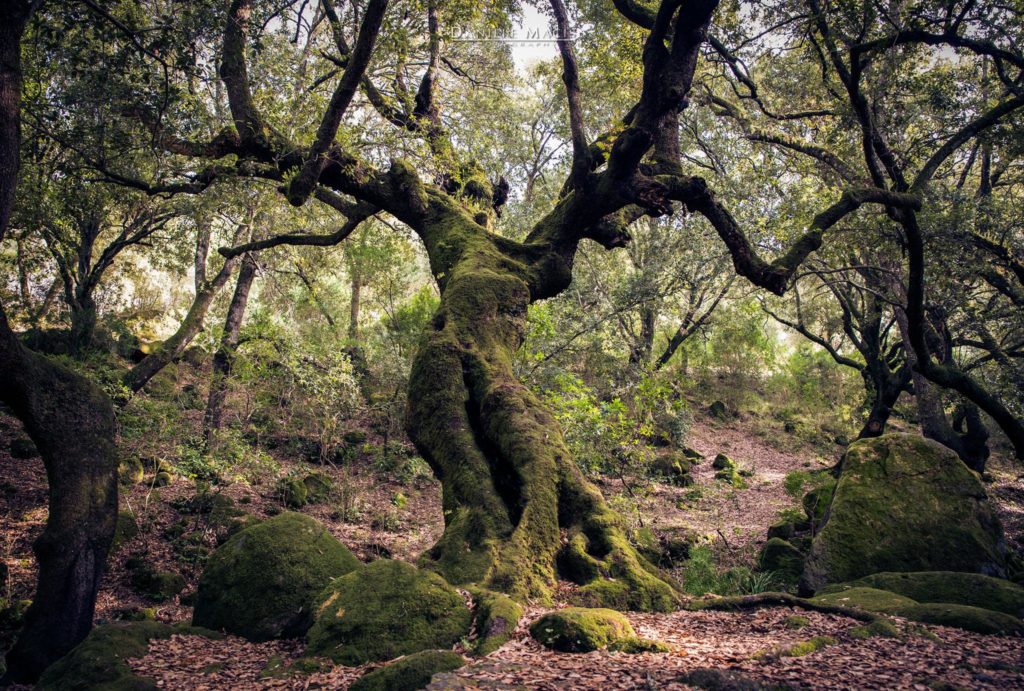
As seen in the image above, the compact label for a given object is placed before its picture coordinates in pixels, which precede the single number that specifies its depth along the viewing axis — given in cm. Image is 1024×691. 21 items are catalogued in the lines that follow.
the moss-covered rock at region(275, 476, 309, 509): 1189
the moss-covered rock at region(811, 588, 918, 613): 540
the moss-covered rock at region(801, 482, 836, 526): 1086
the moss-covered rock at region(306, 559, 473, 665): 425
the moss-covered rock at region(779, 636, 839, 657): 420
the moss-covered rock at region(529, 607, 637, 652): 418
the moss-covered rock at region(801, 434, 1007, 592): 757
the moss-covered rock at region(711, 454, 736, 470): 1812
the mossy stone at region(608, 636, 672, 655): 414
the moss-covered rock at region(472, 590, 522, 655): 425
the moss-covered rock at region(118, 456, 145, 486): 1034
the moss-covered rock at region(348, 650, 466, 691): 351
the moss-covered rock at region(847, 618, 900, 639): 465
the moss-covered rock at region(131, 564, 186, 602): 780
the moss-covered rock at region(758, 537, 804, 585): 883
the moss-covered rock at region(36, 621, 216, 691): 395
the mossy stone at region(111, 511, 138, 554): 880
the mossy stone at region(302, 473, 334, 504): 1243
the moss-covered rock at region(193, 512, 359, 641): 523
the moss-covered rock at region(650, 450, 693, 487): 1647
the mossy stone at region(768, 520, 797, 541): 1060
